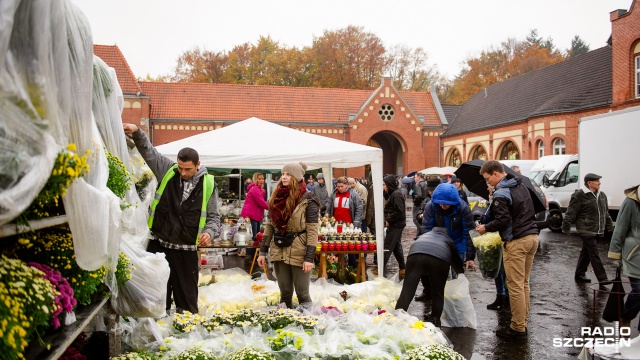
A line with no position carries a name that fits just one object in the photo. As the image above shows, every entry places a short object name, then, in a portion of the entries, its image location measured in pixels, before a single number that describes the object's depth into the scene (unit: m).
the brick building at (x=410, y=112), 26.44
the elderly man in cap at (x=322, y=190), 14.02
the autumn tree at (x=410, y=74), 49.59
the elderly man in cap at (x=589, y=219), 8.64
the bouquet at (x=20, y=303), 1.89
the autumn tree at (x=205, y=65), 45.31
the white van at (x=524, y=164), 21.45
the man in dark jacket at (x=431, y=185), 9.76
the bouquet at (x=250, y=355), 3.59
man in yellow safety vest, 5.10
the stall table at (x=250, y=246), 8.70
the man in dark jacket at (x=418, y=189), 13.01
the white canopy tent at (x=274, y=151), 8.89
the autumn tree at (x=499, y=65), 46.50
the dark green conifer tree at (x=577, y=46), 61.69
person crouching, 5.71
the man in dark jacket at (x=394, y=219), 9.73
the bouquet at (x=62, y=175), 1.99
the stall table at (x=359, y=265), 8.41
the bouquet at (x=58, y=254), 2.58
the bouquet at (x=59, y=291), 2.35
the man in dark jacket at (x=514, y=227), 5.87
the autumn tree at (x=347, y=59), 46.03
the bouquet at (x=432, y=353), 3.73
